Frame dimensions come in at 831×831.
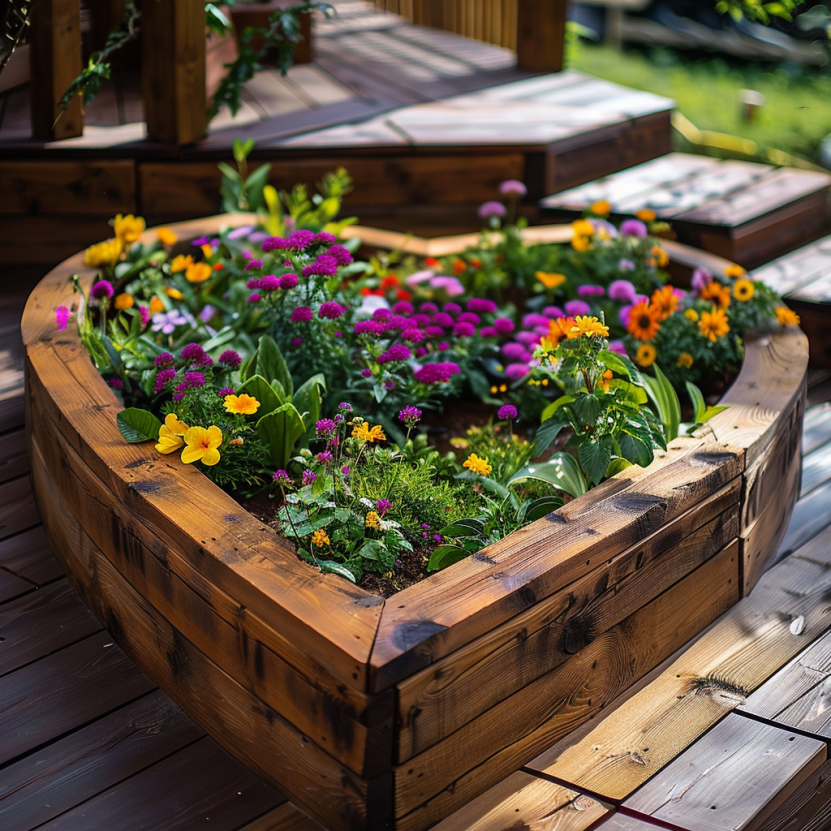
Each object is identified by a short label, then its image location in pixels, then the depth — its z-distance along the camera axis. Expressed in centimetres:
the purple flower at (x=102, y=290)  214
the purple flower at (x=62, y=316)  210
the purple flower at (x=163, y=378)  179
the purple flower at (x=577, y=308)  243
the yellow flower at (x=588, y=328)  171
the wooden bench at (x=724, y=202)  320
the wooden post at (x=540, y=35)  421
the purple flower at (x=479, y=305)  249
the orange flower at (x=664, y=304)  224
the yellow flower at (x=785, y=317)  234
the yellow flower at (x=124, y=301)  225
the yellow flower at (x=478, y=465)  170
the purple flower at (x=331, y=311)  203
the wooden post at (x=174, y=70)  281
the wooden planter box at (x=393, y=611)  125
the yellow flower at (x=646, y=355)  224
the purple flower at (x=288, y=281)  204
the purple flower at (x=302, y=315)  201
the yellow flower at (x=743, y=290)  236
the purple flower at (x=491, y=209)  299
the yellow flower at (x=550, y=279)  257
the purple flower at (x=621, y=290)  253
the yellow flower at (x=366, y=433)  164
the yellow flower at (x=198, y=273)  239
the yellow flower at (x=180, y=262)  243
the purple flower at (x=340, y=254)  218
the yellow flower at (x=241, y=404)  169
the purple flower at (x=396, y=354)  199
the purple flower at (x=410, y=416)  177
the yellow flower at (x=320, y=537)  152
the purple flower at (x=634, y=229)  278
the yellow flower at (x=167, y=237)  261
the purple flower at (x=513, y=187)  308
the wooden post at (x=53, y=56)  278
